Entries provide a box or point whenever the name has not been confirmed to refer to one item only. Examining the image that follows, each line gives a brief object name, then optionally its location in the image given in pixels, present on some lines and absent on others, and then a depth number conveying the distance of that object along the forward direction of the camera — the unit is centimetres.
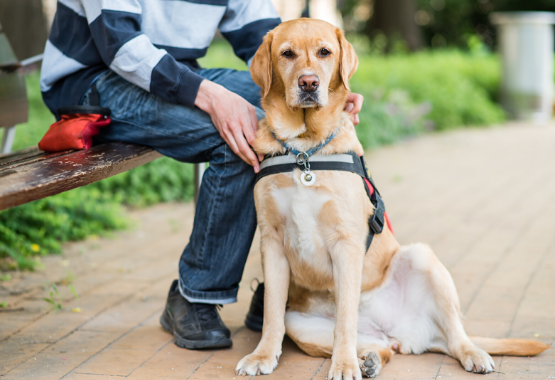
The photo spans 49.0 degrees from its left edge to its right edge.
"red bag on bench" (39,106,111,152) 275
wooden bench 205
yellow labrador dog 254
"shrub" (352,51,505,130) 1020
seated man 269
